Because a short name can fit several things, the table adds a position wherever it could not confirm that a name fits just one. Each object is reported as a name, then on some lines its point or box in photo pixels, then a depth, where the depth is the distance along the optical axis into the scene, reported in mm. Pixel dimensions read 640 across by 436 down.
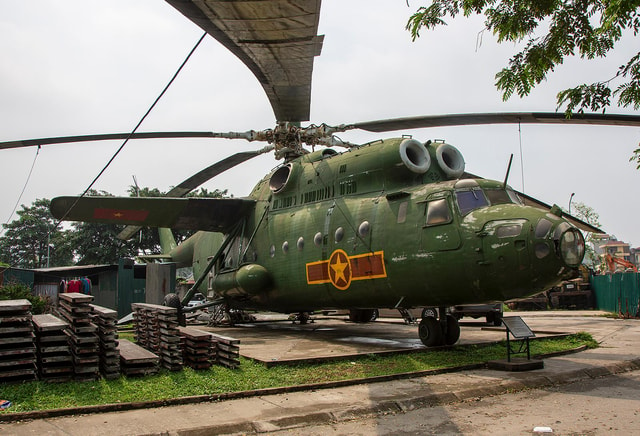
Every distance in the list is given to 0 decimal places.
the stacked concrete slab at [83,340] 7633
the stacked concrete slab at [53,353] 7418
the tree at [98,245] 53750
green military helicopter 6207
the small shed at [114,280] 20641
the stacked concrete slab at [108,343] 7852
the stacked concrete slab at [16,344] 7156
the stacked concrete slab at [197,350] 8789
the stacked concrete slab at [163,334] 8617
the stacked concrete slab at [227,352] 9094
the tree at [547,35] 7035
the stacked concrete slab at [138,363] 8008
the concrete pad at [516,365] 8961
